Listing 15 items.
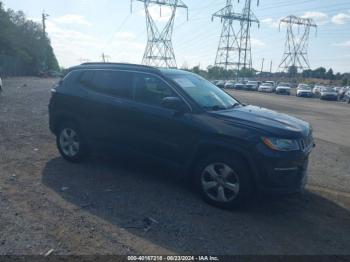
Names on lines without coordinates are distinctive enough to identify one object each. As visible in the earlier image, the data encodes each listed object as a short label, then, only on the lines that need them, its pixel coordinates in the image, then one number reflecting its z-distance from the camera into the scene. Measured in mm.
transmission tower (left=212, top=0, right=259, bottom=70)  66312
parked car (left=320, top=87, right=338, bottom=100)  43506
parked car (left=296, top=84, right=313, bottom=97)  47750
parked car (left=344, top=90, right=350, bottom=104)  41238
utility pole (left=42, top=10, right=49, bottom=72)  72262
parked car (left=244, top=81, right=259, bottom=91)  63000
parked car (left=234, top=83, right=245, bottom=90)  63812
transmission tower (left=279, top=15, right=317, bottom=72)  81750
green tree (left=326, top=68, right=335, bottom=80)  105775
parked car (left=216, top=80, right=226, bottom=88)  70562
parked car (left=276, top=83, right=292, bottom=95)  52844
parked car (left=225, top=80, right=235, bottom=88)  66606
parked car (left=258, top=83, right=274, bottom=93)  57838
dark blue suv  4703
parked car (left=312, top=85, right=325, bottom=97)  51494
